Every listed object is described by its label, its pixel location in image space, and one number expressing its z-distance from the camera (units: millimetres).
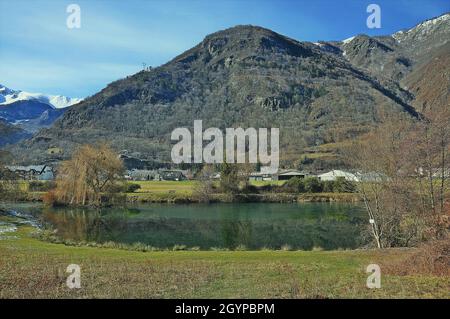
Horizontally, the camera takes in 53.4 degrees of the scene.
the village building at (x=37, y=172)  125425
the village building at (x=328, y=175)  100738
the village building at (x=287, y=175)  117138
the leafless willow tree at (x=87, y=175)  67062
